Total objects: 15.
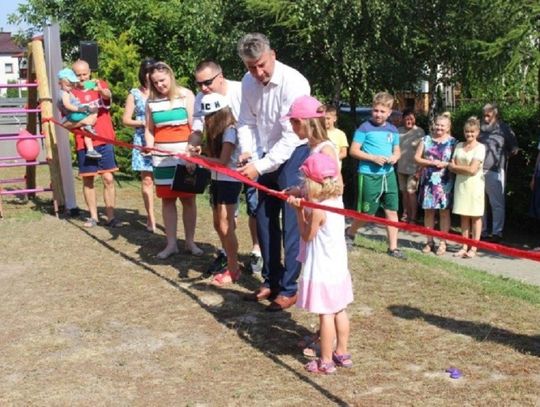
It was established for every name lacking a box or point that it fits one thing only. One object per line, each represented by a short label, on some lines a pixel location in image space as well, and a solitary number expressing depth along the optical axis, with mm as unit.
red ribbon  3062
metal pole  9594
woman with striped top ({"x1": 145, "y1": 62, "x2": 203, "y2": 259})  7047
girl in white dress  8641
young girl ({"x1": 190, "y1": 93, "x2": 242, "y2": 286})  5941
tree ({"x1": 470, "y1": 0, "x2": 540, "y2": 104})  9633
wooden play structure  9695
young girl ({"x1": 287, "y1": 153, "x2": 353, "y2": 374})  4297
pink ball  10312
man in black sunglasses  5957
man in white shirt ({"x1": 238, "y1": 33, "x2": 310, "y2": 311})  5098
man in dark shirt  9578
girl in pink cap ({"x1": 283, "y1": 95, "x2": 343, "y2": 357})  4512
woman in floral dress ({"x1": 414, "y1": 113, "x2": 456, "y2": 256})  8898
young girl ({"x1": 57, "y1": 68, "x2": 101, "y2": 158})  8750
